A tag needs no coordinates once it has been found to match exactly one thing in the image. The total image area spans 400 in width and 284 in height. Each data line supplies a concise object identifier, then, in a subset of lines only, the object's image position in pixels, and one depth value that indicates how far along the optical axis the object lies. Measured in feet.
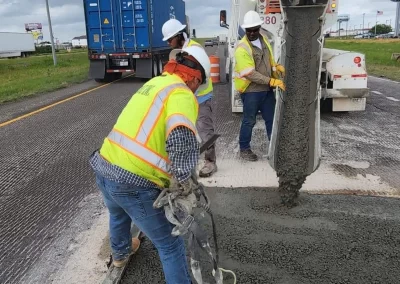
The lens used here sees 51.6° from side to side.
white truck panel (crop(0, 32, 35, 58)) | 156.35
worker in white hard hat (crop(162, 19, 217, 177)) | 14.71
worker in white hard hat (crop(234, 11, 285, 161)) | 16.37
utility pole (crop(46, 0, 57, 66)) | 67.51
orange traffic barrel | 37.55
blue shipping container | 48.62
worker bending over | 7.27
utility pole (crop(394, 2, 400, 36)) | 256.73
